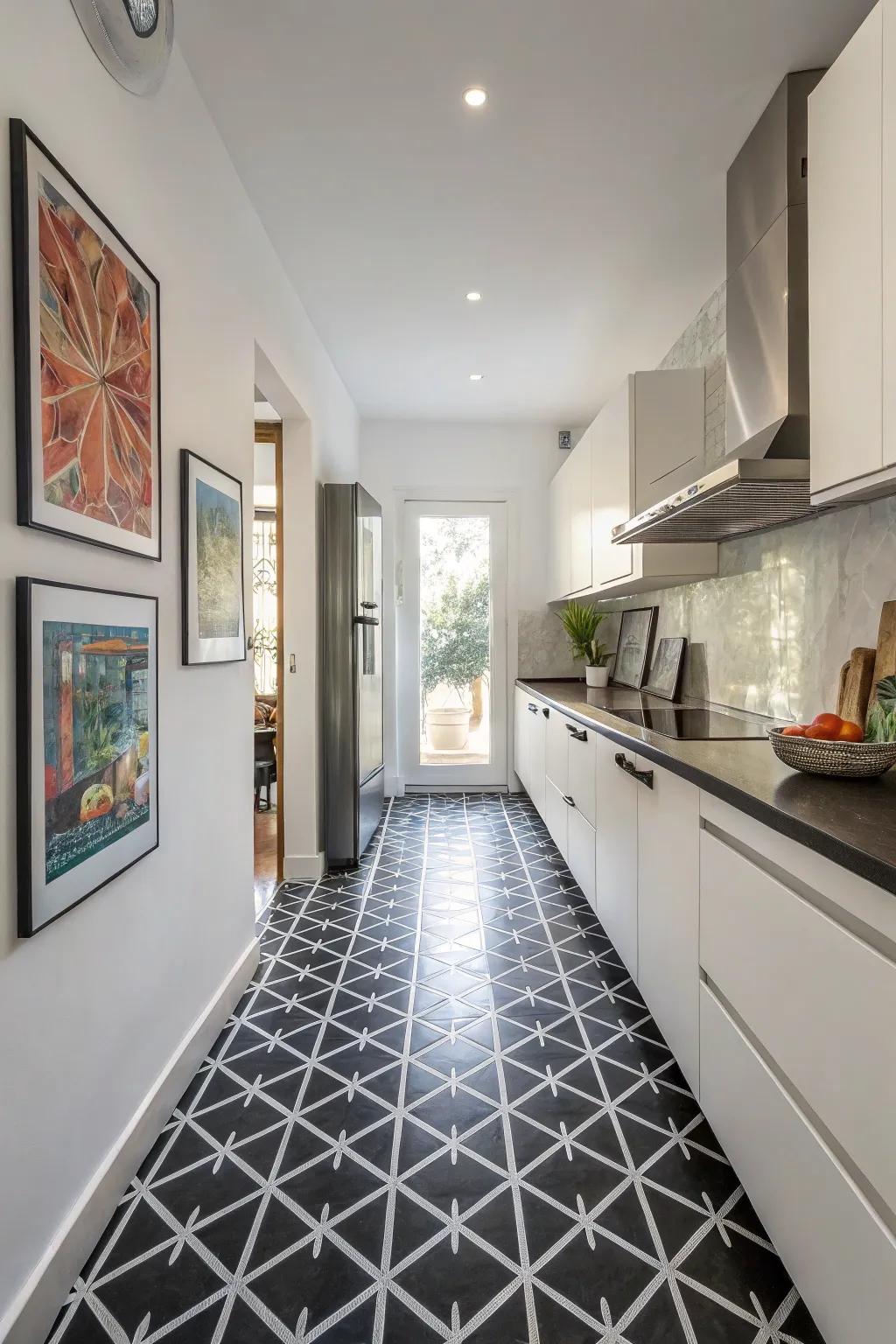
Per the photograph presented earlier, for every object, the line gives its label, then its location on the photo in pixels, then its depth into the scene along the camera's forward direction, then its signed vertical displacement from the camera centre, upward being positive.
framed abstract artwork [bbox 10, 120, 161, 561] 1.08 +0.52
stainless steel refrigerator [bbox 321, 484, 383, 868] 3.47 -0.10
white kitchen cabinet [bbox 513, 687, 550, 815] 3.82 -0.52
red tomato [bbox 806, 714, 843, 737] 1.43 -0.14
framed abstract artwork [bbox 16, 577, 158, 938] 1.09 -0.16
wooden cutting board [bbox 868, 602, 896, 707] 1.68 +0.02
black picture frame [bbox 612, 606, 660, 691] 3.79 +0.05
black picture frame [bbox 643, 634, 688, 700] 3.27 -0.07
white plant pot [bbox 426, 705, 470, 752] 5.07 -0.53
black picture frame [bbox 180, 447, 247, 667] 1.77 +0.22
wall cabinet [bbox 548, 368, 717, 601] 2.88 +0.84
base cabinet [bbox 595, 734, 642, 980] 2.08 -0.64
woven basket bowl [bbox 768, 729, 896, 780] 1.32 -0.20
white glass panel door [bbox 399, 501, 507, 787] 5.02 +0.06
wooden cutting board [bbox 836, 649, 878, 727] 1.77 -0.08
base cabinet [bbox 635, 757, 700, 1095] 1.58 -0.63
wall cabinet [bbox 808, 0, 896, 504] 1.27 +0.77
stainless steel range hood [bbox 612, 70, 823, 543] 1.80 +0.91
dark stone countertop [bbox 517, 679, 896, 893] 0.94 -0.25
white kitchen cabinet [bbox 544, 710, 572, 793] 3.11 -0.47
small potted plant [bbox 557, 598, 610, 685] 4.06 +0.11
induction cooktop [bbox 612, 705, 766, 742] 2.12 -0.24
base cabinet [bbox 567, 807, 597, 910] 2.66 -0.79
